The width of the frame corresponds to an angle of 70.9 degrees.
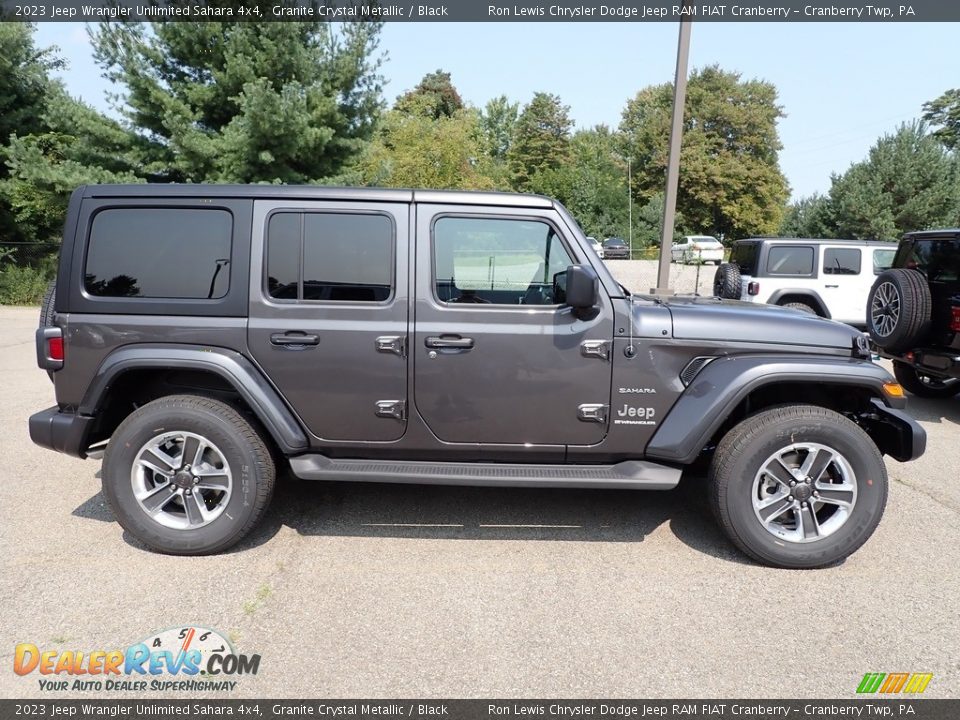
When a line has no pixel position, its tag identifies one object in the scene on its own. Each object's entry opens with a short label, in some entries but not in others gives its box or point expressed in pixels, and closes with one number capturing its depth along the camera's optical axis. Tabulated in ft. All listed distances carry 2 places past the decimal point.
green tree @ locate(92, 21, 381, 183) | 44.68
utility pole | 30.25
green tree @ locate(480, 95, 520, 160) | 213.25
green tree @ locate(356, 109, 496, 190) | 97.14
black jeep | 21.33
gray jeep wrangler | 11.82
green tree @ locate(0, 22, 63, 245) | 53.67
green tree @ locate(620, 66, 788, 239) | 171.63
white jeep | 37.01
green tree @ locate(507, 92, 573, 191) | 183.52
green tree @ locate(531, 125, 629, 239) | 151.94
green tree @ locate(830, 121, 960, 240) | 100.73
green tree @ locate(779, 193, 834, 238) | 108.58
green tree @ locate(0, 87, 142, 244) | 46.55
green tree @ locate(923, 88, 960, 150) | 160.79
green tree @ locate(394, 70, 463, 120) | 219.82
